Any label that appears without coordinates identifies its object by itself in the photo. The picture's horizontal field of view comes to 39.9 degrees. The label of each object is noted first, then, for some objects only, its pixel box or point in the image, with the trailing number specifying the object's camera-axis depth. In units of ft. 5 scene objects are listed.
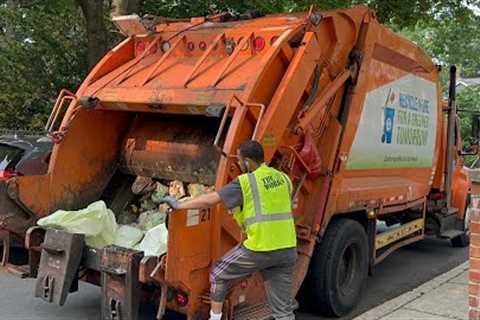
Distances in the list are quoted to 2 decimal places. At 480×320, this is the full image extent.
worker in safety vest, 14.76
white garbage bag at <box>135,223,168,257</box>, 15.67
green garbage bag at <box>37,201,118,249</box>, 17.70
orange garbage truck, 15.67
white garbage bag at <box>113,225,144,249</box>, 17.97
